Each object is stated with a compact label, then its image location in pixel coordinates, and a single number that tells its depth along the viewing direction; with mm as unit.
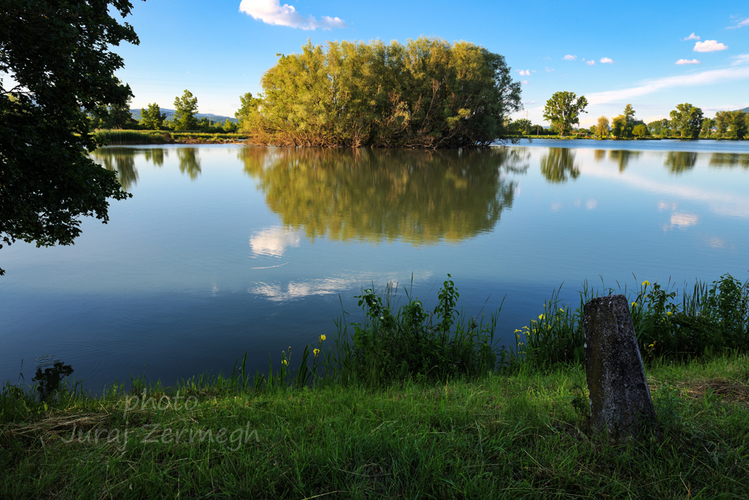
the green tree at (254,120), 64400
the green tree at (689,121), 142750
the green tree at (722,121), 135512
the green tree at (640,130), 145125
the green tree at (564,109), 150000
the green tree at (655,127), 167500
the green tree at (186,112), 98625
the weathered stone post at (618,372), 2578
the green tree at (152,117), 92619
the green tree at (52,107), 3756
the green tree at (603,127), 145125
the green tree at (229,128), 103838
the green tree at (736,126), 130000
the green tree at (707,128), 143375
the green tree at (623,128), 146000
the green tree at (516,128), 60594
